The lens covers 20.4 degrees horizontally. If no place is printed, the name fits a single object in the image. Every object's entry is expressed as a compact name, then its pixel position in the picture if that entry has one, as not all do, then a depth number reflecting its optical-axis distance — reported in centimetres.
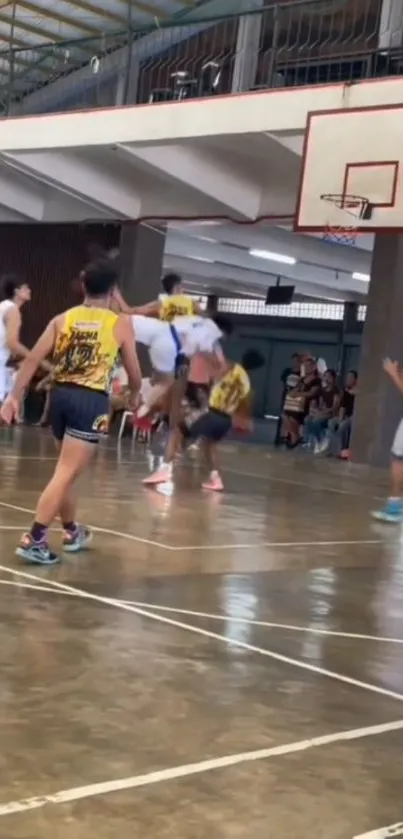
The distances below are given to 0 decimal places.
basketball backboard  1173
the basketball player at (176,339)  1043
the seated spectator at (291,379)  2123
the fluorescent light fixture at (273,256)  2428
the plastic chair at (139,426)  1639
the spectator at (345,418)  2012
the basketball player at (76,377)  594
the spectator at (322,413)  2062
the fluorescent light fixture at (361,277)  2730
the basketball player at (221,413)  1052
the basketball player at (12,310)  1064
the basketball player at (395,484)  944
